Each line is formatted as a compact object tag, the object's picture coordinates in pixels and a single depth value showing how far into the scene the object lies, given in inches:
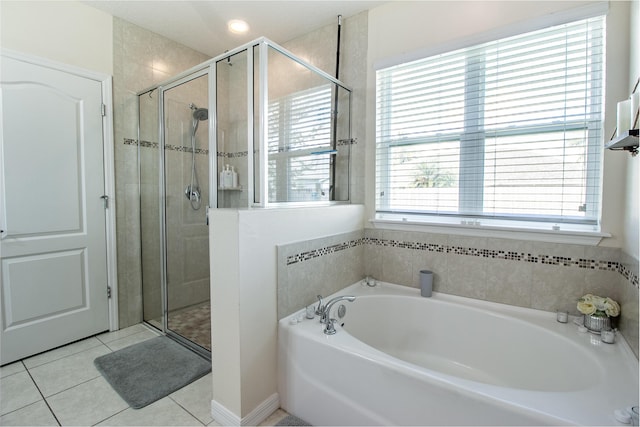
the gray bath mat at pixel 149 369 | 69.4
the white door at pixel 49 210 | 79.6
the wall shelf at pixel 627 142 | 42.9
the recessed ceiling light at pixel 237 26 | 99.8
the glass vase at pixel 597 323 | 60.0
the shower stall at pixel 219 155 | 70.6
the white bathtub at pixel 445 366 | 42.8
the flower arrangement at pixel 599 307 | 59.5
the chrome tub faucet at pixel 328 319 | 60.8
